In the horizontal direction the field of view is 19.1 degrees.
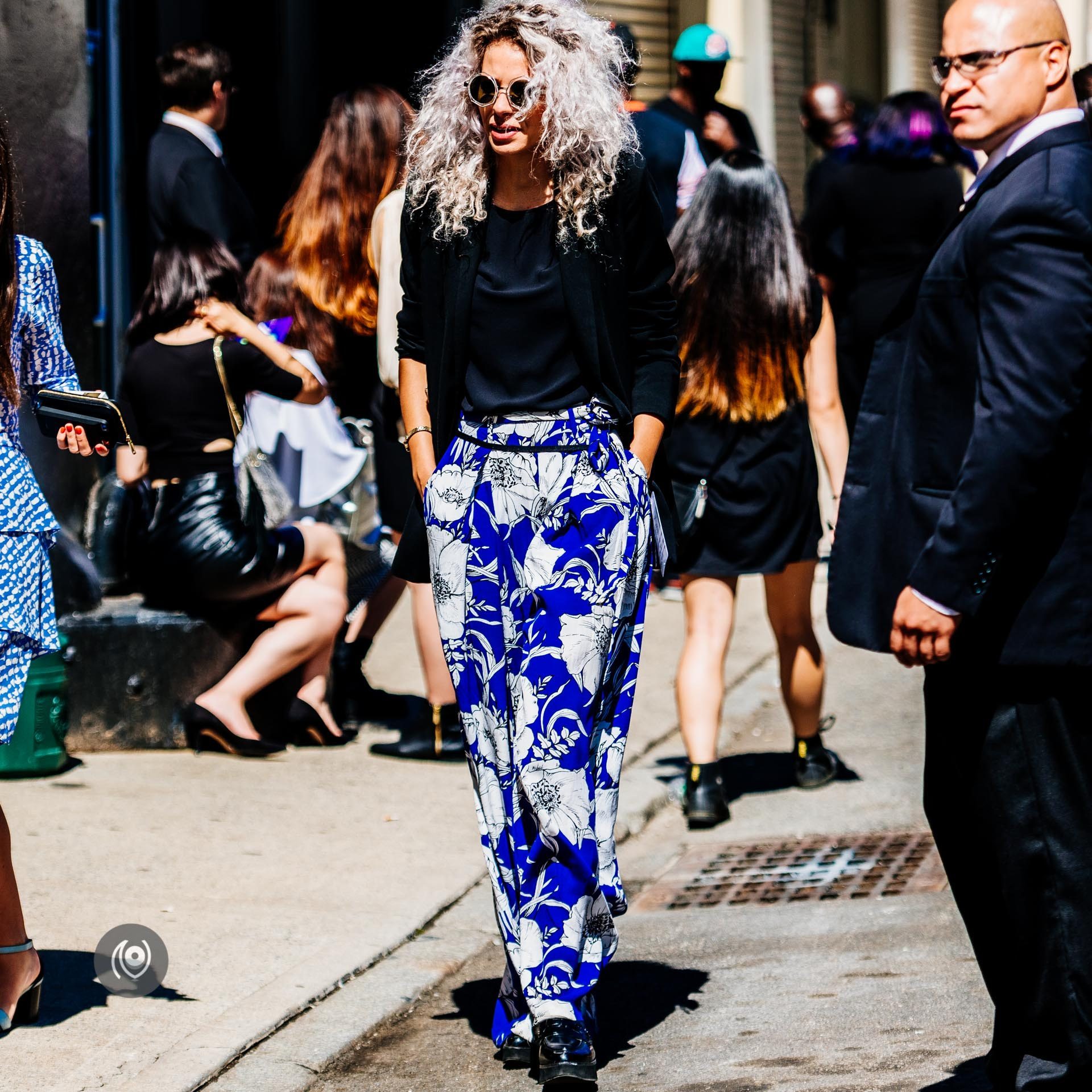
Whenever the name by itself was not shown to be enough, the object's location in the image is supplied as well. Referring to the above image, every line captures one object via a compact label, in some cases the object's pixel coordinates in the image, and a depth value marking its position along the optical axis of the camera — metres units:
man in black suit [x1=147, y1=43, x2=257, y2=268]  13.19
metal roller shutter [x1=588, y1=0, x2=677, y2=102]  24.05
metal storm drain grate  8.92
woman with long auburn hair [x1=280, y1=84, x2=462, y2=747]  11.19
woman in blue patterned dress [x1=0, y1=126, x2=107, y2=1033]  6.65
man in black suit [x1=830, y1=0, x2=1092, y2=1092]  5.27
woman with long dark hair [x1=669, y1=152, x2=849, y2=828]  9.86
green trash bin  10.49
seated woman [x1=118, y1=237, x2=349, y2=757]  10.82
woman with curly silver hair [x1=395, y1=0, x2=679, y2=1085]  6.51
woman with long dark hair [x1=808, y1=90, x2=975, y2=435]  14.93
